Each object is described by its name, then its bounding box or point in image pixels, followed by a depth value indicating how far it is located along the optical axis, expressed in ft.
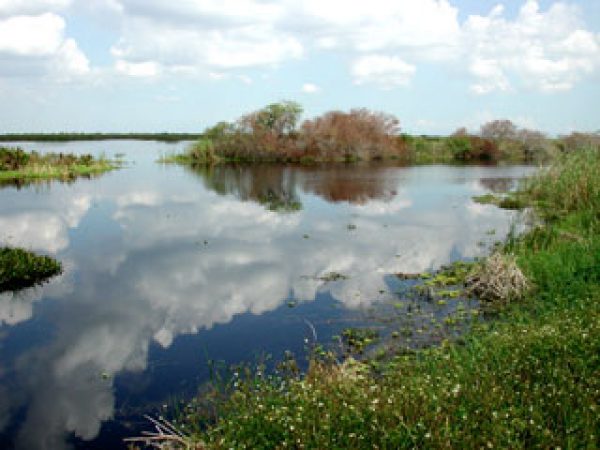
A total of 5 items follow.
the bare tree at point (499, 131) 259.80
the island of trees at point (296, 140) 217.97
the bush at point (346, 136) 216.33
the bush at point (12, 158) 153.99
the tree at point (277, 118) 223.51
